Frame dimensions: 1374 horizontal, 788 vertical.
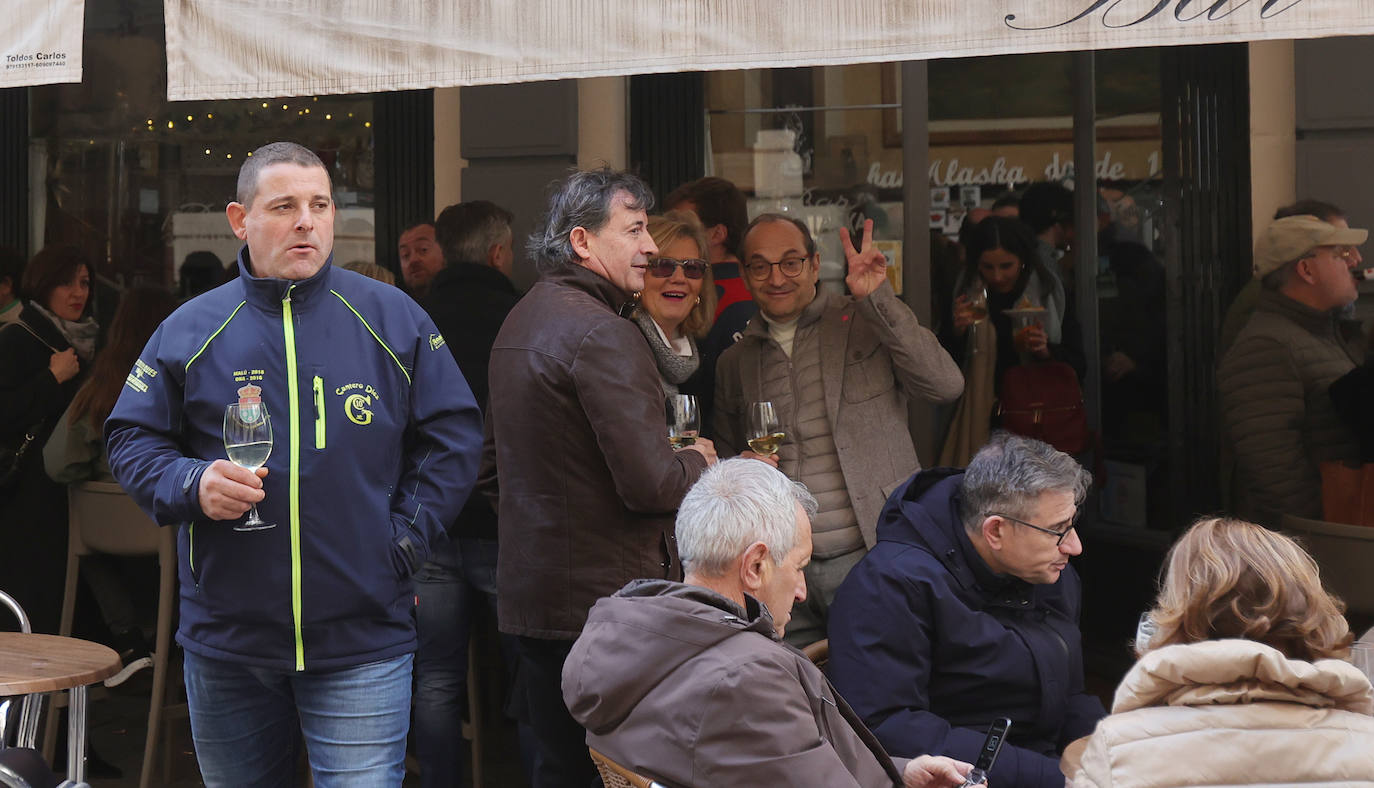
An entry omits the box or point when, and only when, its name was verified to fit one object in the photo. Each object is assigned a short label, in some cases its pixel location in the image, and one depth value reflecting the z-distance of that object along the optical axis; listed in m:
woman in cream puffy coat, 2.26
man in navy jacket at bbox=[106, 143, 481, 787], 3.00
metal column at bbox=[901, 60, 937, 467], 4.89
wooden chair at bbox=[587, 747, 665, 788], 2.46
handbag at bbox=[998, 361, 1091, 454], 5.55
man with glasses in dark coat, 3.20
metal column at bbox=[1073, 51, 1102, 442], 6.36
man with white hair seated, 2.41
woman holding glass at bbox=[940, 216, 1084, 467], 5.41
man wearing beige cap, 5.24
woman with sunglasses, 4.02
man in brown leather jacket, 3.35
